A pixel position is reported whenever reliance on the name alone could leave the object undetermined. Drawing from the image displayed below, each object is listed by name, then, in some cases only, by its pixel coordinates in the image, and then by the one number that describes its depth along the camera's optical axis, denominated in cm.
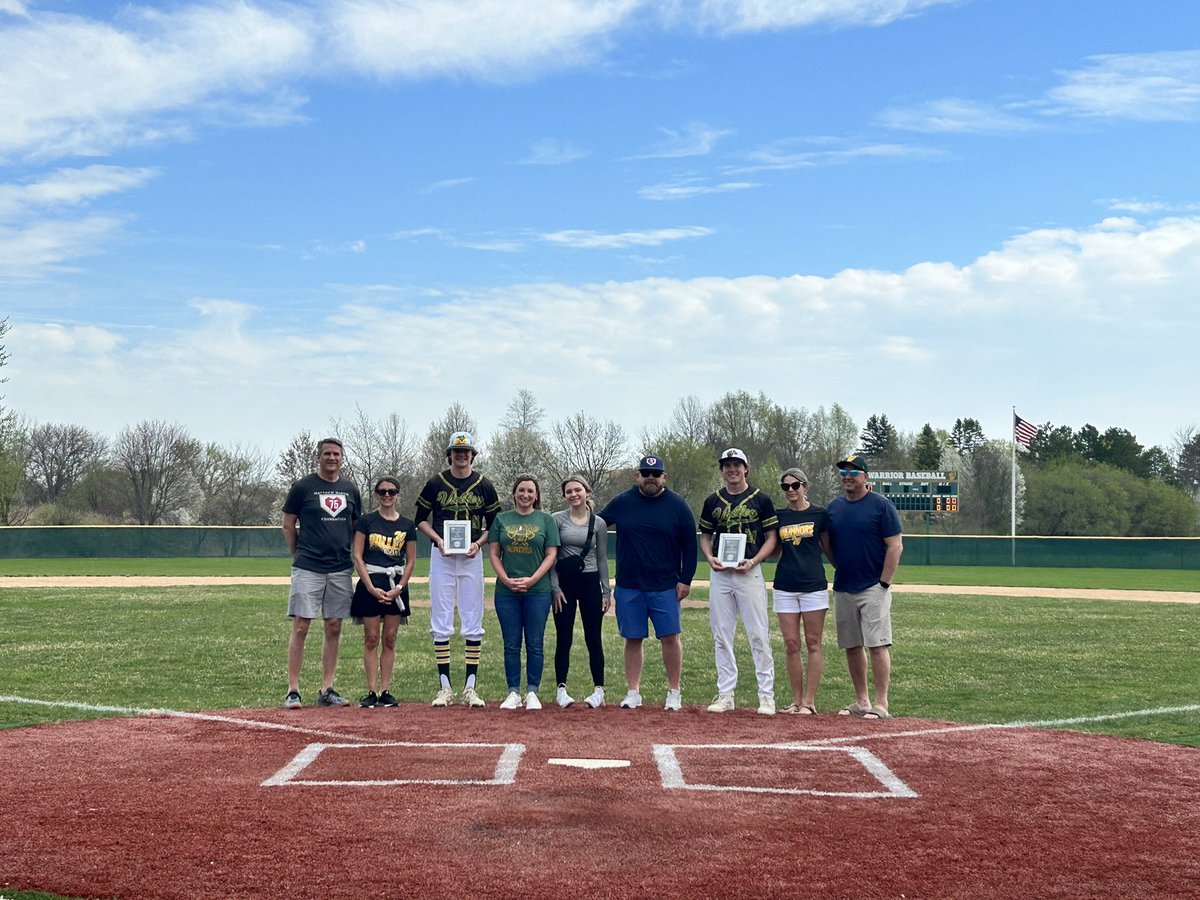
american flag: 4256
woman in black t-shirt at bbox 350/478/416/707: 854
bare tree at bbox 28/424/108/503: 7188
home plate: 631
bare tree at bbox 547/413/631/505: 6331
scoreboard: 4797
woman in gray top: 854
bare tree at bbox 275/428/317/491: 6769
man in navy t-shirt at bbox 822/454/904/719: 829
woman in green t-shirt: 843
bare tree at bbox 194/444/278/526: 6956
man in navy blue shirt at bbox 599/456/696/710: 845
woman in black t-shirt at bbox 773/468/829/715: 841
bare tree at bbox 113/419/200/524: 6994
